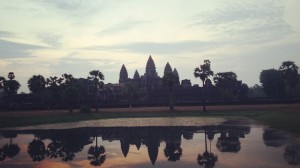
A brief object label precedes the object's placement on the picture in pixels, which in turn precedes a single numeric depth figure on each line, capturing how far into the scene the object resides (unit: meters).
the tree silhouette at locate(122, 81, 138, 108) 87.08
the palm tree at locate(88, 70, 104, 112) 77.23
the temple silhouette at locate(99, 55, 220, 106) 98.06
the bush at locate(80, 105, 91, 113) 66.06
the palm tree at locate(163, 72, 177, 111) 72.81
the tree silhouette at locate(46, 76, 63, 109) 84.44
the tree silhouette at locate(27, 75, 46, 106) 91.50
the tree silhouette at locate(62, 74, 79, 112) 71.38
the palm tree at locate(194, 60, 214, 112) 66.56
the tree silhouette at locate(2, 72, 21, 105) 94.44
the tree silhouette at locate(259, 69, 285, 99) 98.25
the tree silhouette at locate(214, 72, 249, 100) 96.25
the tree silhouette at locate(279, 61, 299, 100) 74.75
